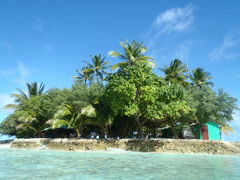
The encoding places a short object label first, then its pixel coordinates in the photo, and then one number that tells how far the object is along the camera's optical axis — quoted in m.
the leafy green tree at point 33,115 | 23.23
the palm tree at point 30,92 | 27.25
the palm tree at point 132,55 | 23.05
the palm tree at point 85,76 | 28.47
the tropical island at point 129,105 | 16.20
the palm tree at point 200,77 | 26.19
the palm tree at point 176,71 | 24.61
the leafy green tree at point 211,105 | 17.72
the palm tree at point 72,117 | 17.53
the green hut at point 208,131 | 19.84
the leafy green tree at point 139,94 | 15.57
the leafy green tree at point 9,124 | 26.47
